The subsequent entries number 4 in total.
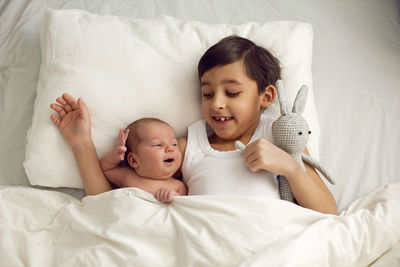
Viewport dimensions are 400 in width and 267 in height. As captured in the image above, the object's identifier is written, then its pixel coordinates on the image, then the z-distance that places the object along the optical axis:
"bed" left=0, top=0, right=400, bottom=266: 0.97
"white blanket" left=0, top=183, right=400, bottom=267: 0.95
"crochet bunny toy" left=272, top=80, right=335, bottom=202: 1.12
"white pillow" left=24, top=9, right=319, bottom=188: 1.26
